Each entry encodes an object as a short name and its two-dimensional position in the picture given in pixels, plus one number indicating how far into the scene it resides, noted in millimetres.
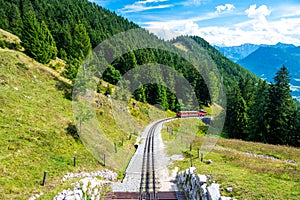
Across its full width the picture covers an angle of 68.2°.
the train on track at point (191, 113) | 70188
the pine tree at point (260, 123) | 41938
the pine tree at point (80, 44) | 58297
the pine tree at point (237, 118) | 54031
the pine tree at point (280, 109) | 40875
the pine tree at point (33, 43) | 42328
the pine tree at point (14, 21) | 60450
